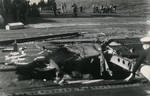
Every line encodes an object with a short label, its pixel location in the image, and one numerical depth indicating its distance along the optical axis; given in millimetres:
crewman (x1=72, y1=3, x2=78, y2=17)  31256
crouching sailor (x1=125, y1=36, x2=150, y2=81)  7461
